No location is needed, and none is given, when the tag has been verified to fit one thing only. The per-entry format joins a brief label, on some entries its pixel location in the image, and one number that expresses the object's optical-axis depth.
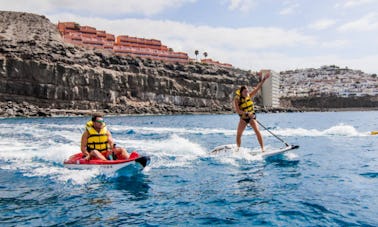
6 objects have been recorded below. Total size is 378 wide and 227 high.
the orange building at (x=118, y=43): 102.88
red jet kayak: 9.37
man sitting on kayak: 9.91
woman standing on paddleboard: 12.71
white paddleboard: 12.19
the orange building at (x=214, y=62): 133.15
